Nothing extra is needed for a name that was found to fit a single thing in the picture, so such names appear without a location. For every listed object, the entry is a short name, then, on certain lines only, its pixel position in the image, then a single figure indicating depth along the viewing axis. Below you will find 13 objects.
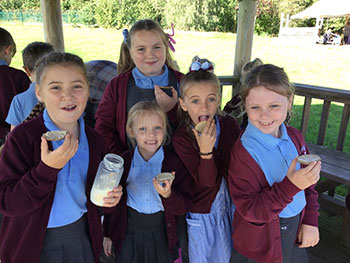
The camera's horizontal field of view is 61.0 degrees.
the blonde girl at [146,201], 1.71
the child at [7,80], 2.86
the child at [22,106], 2.22
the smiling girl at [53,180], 1.25
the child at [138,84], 2.03
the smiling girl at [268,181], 1.45
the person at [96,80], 3.02
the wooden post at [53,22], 3.70
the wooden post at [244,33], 3.85
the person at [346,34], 20.78
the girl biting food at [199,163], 1.79
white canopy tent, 16.09
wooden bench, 2.73
